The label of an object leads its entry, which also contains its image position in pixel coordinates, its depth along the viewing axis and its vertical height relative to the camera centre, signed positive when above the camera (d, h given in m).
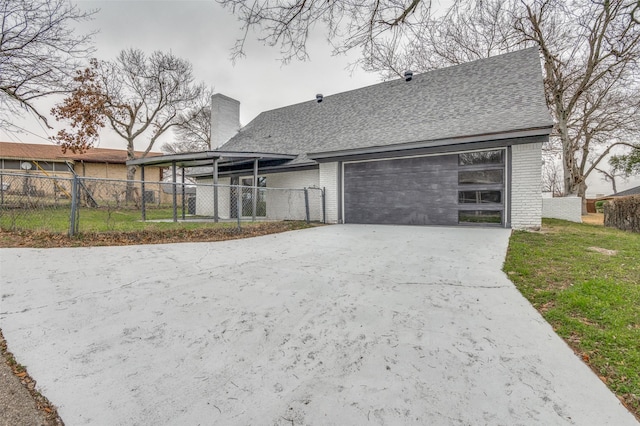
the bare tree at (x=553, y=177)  30.53 +3.45
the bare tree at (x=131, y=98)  14.49 +6.68
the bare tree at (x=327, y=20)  3.79 +2.63
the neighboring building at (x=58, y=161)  20.87 +3.72
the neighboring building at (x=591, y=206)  23.77 +0.17
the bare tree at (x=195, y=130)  21.03 +6.74
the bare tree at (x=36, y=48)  7.68 +4.73
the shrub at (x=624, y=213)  8.55 -0.18
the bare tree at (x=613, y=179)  27.28 +3.13
